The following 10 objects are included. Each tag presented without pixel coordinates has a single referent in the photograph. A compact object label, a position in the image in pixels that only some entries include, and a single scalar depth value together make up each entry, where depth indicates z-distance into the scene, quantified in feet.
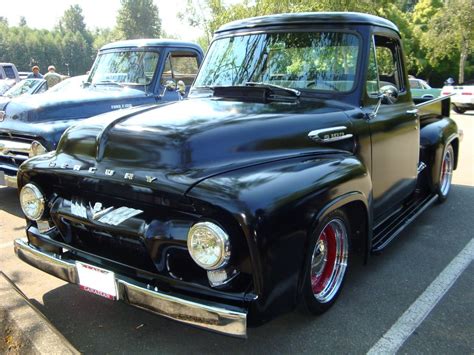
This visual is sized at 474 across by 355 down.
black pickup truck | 7.66
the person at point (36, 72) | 50.83
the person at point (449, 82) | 65.36
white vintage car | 56.49
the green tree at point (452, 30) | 85.20
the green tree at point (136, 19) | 300.20
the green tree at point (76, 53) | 283.18
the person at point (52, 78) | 35.66
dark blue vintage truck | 18.11
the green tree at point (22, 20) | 467.68
